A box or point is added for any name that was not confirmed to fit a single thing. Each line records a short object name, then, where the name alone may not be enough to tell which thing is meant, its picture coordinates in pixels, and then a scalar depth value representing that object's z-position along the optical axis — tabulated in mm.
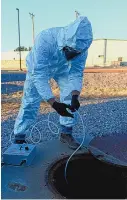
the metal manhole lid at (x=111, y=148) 2502
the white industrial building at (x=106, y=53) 39375
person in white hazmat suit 2396
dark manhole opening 2492
